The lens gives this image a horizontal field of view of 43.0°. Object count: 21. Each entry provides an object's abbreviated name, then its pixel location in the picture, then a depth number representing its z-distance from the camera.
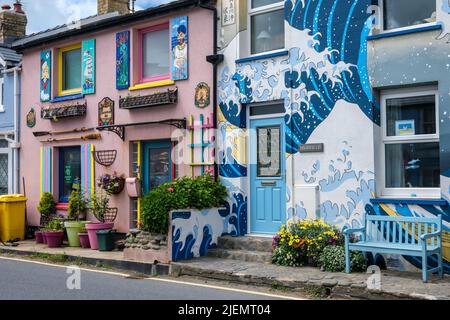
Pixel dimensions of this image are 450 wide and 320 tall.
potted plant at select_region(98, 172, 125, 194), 13.66
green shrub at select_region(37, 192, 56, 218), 15.10
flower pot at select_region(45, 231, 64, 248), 13.80
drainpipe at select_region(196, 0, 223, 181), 11.95
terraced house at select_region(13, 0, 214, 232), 12.50
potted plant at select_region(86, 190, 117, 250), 13.86
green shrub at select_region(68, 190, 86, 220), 14.37
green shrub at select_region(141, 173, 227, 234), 10.73
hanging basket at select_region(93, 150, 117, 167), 14.00
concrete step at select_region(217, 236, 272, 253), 10.81
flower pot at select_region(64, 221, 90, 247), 13.84
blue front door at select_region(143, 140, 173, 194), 13.16
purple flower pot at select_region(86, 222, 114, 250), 13.20
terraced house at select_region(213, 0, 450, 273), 9.41
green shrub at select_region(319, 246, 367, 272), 9.36
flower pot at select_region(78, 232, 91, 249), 13.48
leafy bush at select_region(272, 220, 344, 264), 9.83
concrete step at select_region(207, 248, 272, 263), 10.44
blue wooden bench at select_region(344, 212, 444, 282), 8.45
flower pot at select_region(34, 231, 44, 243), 14.49
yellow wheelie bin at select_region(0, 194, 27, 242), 14.94
